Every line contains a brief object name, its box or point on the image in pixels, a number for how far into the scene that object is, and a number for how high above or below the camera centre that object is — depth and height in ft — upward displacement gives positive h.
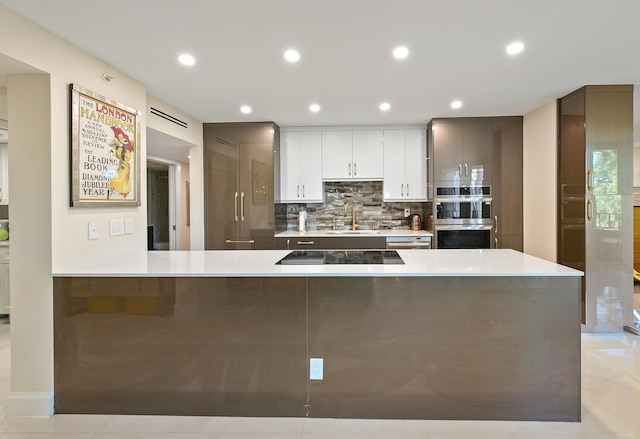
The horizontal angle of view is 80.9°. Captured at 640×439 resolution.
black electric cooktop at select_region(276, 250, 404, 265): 8.10 -0.95
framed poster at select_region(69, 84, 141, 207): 7.82 +1.53
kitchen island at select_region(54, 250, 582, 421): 7.02 -2.38
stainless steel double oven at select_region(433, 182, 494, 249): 15.02 +0.01
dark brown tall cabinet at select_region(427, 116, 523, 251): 14.73 +2.20
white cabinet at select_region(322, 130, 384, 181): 16.14 +2.75
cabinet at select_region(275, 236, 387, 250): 15.14 -1.06
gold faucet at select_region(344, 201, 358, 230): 17.47 +0.13
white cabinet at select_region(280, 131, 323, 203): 16.34 +2.23
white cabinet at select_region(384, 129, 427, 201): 15.98 +2.21
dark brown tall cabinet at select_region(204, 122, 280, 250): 15.52 +1.37
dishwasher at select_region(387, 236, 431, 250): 15.15 -1.03
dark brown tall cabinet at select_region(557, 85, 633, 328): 11.14 +0.47
